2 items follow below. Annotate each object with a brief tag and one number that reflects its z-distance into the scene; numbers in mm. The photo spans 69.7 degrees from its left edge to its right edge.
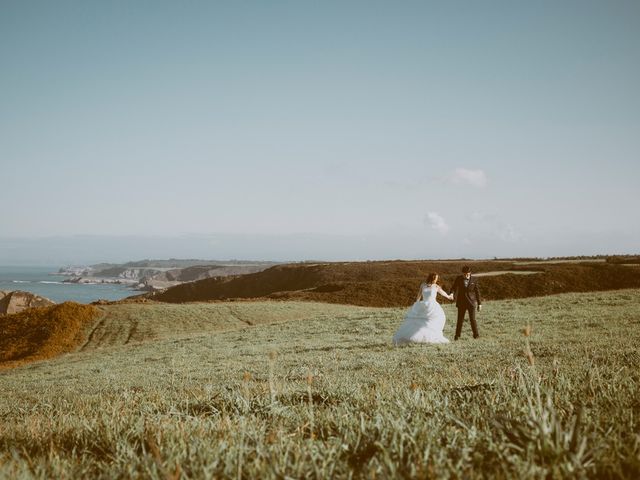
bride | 15188
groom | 16078
